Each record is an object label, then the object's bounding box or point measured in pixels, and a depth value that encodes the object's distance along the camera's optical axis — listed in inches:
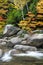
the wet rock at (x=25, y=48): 750.4
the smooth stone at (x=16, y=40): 852.6
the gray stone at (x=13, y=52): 706.8
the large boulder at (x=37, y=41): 798.5
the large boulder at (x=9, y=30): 1026.1
